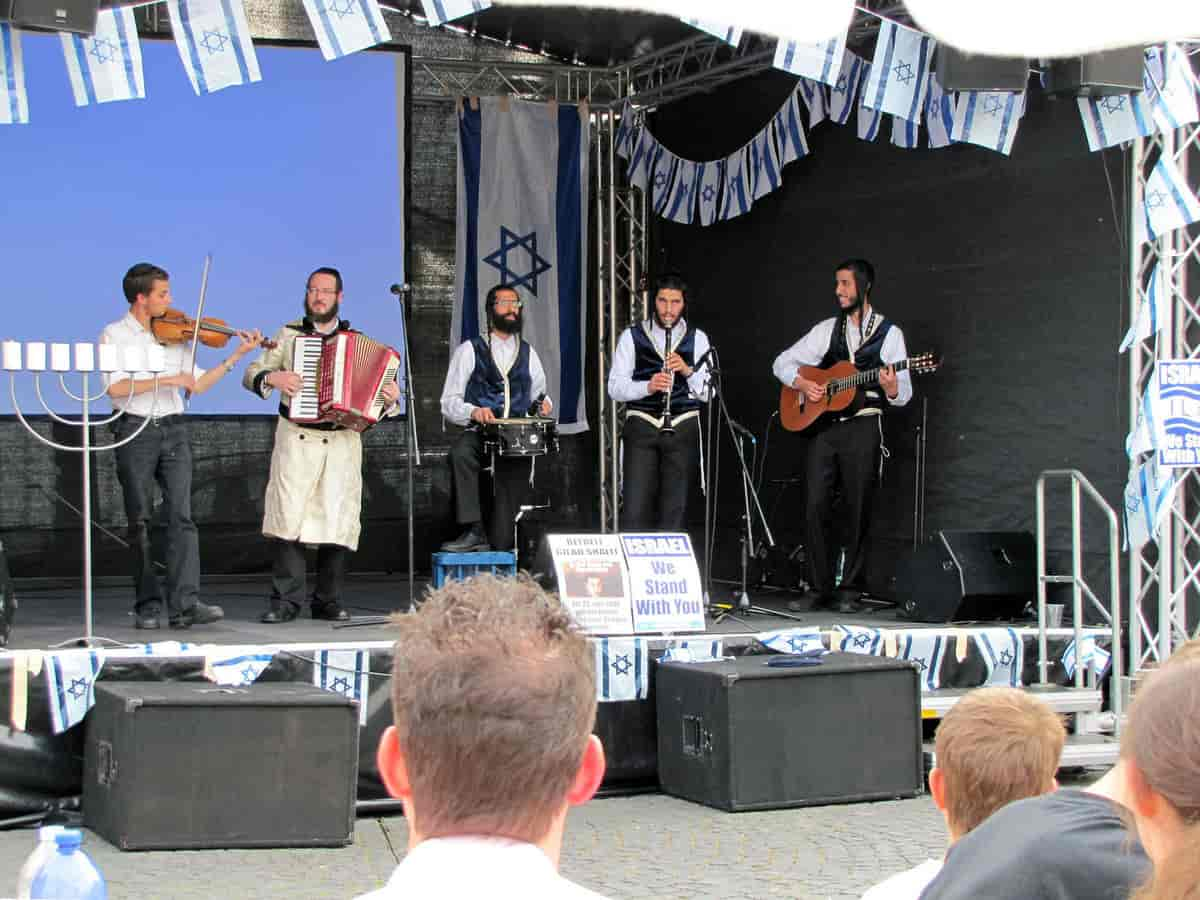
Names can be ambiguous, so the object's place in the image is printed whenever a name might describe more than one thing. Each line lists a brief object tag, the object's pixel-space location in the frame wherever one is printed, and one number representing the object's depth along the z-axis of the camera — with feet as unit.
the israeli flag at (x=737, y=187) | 34.14
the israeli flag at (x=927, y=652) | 25.11
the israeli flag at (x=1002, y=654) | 25.58
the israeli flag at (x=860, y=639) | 24.79
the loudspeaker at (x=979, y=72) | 24.30
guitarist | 28.91
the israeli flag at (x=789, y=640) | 24.53
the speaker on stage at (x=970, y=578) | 26.27
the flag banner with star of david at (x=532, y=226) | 35.83
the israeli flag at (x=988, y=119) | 25.08
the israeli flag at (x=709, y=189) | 34.96
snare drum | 28.25
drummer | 28.68
